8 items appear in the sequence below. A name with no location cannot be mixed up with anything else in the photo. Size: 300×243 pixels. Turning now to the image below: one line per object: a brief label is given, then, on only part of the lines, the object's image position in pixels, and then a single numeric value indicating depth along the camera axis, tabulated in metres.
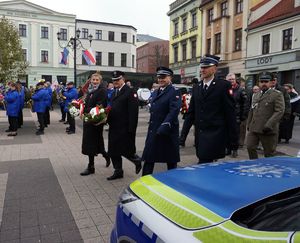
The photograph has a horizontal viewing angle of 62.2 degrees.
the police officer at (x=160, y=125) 3.39
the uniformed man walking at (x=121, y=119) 3.94
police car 1.16
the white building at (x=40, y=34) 34.63
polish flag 14.15
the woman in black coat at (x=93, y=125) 4.25
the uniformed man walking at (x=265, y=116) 4.08
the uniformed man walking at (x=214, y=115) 3.08
